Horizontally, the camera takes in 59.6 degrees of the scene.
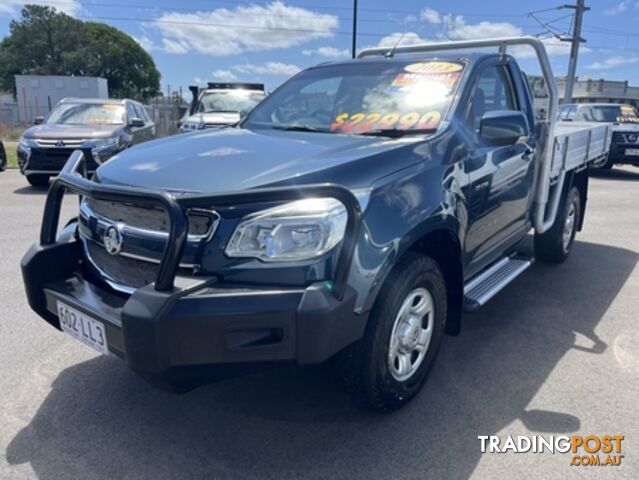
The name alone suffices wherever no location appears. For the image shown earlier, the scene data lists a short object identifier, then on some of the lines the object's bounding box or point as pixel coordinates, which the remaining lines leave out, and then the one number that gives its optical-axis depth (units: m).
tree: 50.09
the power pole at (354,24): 21.02
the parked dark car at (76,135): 9.34
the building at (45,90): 36.59
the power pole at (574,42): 27.62
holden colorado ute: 2.13
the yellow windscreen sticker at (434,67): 3.54
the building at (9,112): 39.47
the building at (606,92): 58.97
